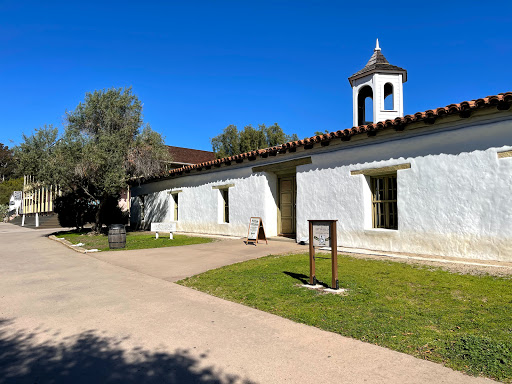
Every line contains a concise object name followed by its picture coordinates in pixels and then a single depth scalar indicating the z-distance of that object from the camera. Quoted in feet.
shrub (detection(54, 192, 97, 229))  66.33
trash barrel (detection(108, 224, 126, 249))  38.86
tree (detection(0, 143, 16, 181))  213.05
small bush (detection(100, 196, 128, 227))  77.23
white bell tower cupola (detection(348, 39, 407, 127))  44.57
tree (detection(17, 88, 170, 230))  48.21
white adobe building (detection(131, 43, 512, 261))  25.53
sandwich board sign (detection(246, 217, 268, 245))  40.11
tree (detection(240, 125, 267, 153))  104.88
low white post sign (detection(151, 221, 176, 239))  48.70
